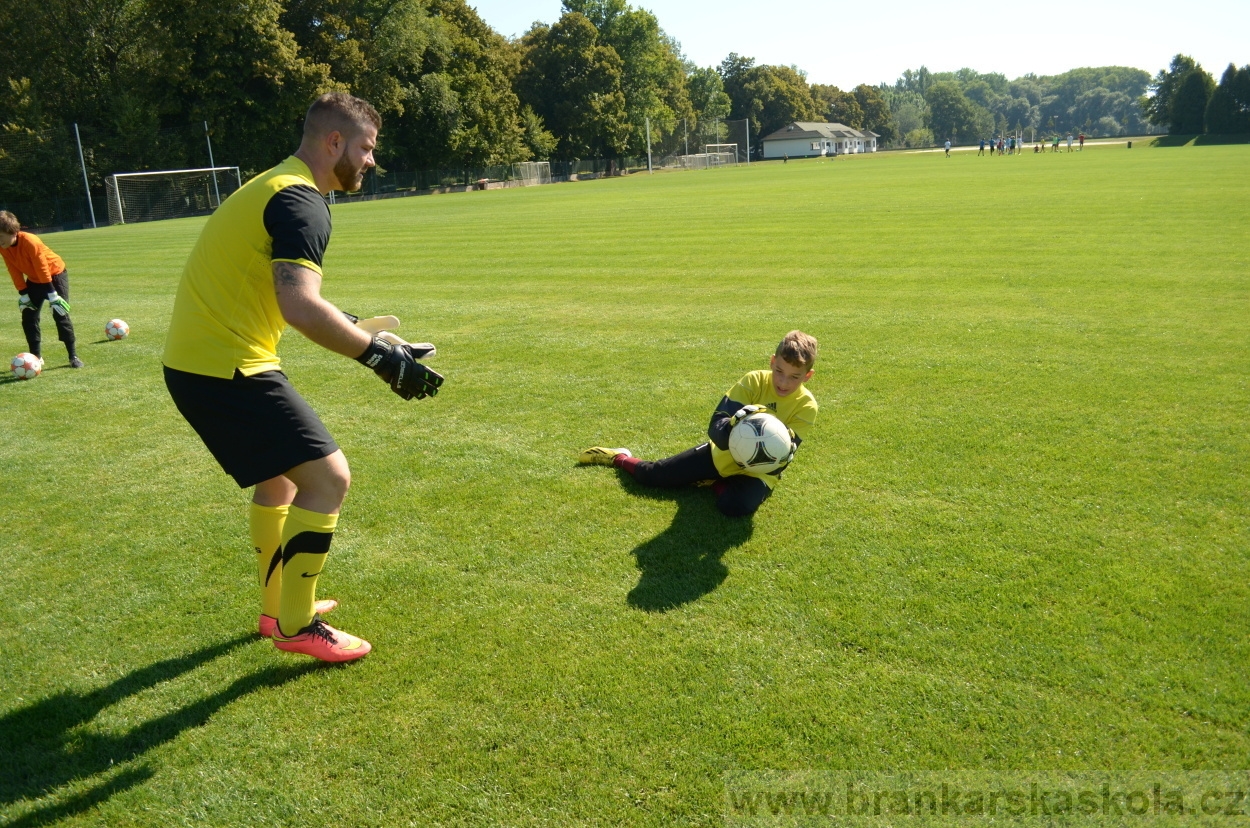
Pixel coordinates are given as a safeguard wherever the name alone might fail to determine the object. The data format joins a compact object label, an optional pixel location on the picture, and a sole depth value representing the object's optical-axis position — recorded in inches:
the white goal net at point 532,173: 2819.9
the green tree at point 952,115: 6820.9
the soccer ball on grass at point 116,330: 474.6
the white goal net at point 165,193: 1711.4
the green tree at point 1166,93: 3639.3
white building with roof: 4992.6
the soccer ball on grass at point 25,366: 398.9
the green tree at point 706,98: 4446.4
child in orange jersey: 410.9
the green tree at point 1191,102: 3344.0
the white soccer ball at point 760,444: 195.0
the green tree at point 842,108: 6269.7
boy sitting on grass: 202.7
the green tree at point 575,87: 3228.3
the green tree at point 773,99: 5152.6
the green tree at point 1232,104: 3253.0
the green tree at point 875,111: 6417.3
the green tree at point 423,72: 2235.5
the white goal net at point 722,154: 4217.5
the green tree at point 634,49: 3518.7
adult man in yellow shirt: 135.0
